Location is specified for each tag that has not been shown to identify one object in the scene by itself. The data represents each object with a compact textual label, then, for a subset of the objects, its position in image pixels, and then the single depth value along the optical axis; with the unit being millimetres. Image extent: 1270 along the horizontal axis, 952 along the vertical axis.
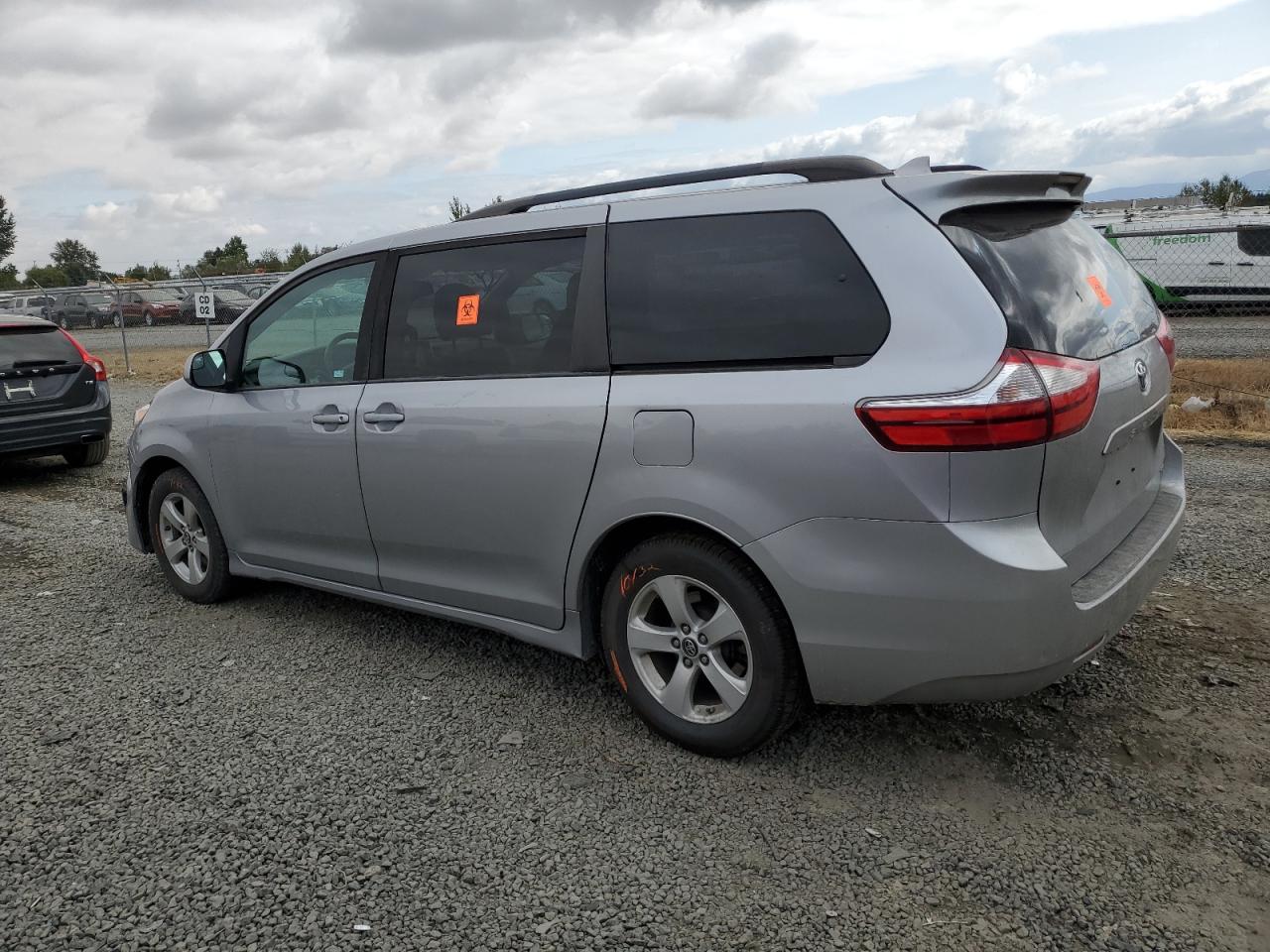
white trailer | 17641
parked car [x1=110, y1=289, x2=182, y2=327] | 30578
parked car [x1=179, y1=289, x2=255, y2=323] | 21906
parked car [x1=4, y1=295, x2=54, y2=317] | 27219
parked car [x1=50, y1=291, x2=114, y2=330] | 28328
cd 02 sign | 16094
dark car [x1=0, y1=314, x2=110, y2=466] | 8477
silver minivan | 2758
